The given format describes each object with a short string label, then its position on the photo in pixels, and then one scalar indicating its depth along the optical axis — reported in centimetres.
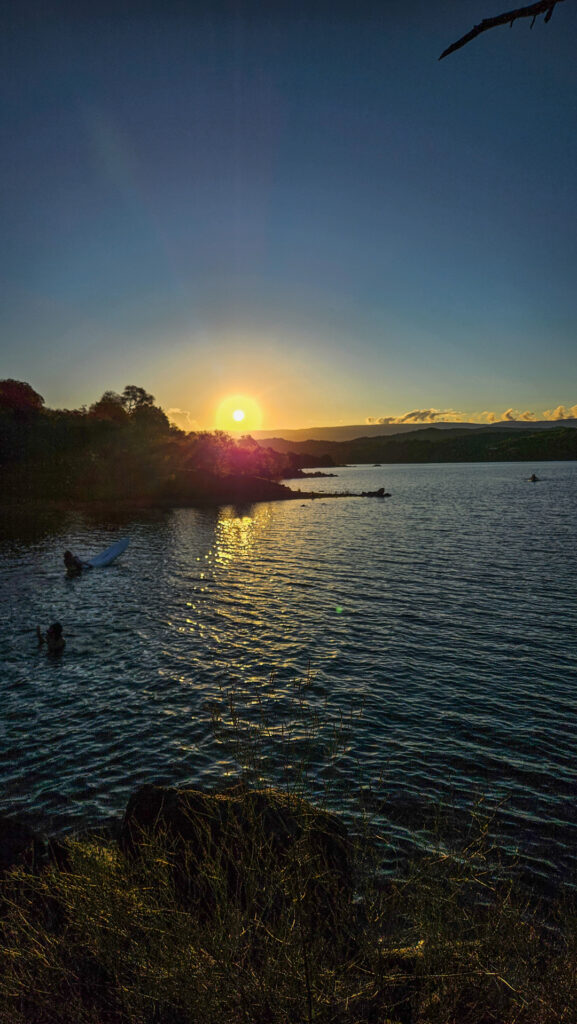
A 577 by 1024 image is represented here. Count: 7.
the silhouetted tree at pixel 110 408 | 15750
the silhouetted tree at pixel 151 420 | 11850
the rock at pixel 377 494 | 10198
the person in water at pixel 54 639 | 2118
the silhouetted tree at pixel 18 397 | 10694
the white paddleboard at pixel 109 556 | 3772
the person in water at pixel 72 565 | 3534
